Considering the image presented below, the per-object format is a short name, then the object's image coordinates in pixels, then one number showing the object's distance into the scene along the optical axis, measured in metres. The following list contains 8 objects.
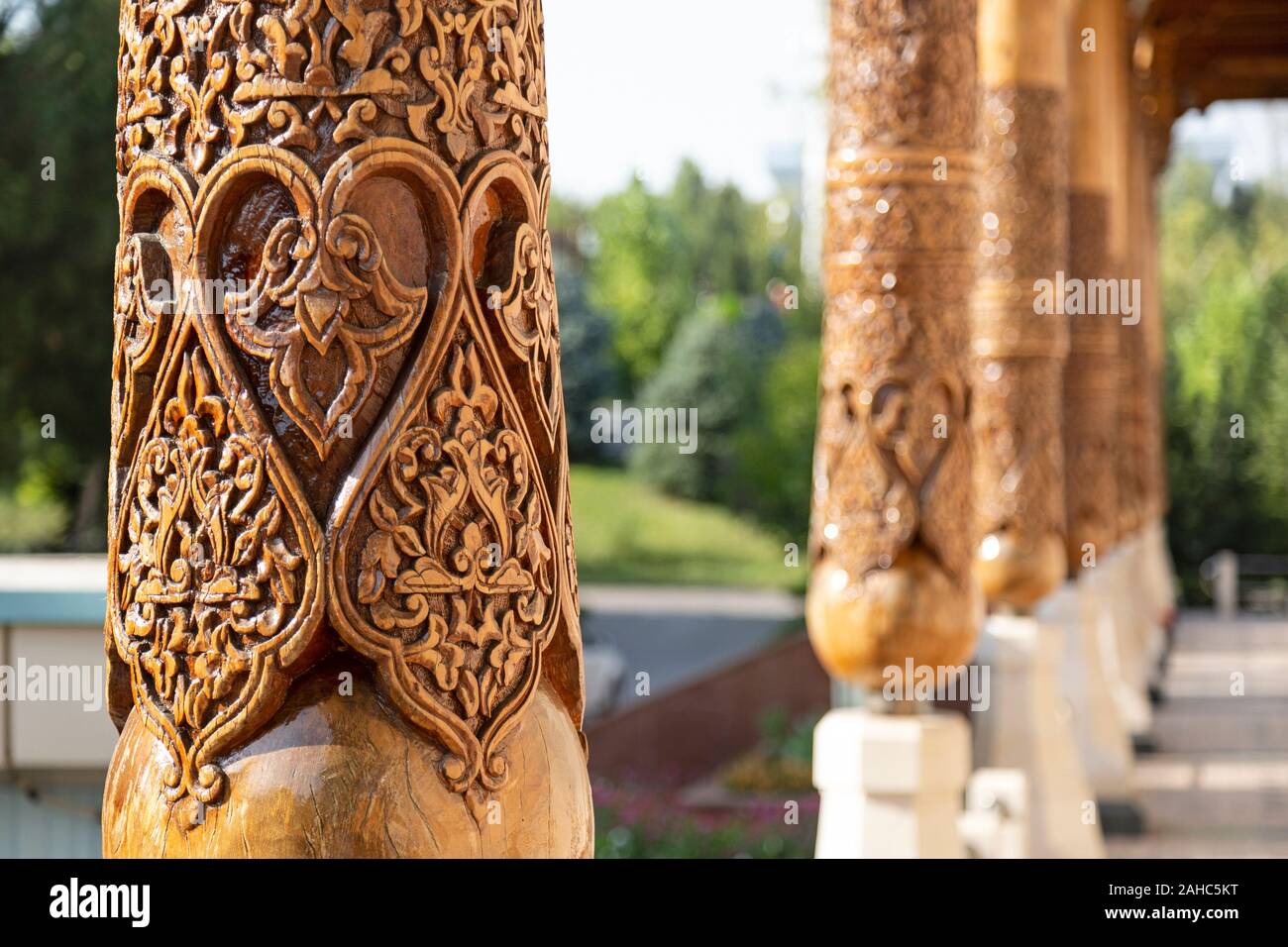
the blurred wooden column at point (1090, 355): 10.20
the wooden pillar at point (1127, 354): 13.88
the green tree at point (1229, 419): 26.98
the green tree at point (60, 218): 10.63
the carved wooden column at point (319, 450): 1.64
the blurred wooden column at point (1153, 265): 18.11
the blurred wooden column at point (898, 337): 5.37
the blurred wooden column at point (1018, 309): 8.44
